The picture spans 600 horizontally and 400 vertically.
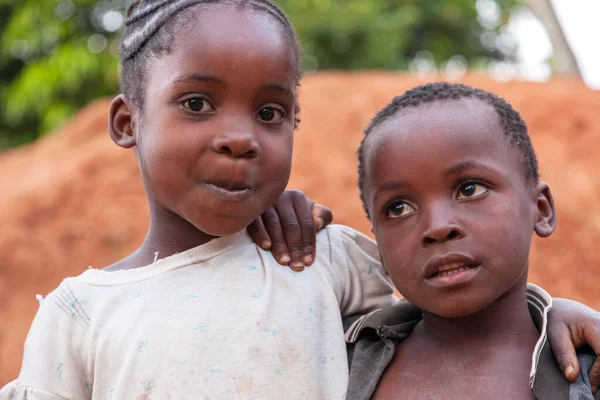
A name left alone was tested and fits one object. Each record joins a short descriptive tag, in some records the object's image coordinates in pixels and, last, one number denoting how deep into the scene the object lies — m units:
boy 0.87
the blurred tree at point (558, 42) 3.86
